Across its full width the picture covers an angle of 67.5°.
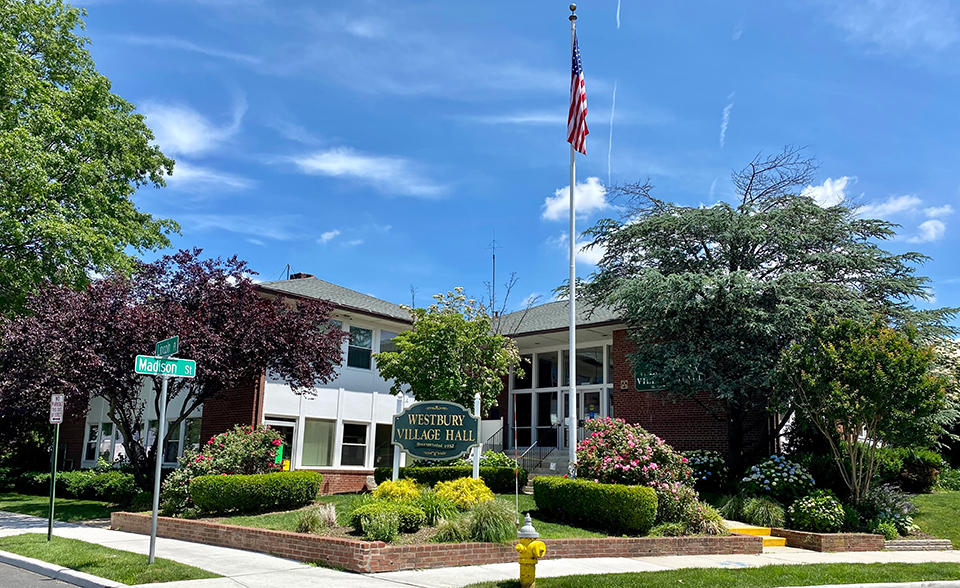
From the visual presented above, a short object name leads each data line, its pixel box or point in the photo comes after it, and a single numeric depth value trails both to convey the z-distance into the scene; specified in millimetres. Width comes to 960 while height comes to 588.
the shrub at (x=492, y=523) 11234
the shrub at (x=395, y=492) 13621
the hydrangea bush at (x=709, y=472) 19688
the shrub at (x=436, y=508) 11883
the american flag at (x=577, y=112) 16417
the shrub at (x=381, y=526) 10805
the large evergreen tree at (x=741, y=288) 18672
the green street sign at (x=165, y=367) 10289
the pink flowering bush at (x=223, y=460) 15711
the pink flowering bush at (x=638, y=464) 13834
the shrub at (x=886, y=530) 14820
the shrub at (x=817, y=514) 14922
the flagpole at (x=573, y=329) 15031
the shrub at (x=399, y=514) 11352
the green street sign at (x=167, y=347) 10328
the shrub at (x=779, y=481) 16938
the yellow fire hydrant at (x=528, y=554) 8859
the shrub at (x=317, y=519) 11961
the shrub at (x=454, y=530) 11078
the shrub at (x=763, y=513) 15508
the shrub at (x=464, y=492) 12523
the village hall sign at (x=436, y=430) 15578
